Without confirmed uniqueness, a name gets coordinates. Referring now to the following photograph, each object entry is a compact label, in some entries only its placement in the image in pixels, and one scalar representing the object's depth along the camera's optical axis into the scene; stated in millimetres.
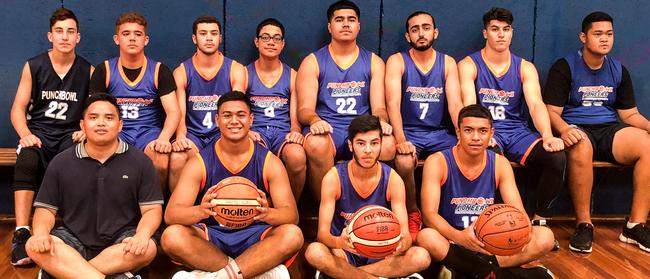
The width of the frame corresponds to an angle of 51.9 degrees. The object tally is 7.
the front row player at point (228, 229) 3436
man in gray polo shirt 3463
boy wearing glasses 4488
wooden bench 4434
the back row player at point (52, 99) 4180
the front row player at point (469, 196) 3486
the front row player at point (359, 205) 3424
